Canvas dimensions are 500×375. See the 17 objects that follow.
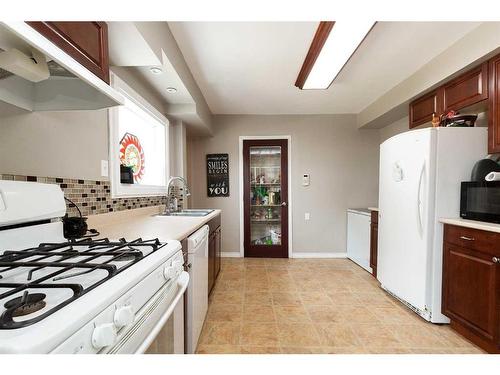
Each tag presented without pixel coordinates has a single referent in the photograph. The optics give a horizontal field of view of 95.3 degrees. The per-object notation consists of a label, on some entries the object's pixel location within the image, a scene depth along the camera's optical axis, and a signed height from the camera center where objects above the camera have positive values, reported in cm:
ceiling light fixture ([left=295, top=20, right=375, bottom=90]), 154 +107
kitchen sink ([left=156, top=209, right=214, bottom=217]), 228 -32
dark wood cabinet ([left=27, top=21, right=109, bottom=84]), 78 +55
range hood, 62 +37
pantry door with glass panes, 373 -24
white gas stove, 38 -25
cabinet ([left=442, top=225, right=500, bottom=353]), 142 -69
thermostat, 369 +5
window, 167 +36
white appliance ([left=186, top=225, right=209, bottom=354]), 139 -70
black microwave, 151 -12
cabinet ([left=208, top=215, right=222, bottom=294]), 213 -70
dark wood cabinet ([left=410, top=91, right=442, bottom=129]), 215 +76
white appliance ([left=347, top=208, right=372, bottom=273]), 301 -76
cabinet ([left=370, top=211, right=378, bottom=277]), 276 -71
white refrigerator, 180 -11
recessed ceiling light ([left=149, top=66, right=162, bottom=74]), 176 +89
